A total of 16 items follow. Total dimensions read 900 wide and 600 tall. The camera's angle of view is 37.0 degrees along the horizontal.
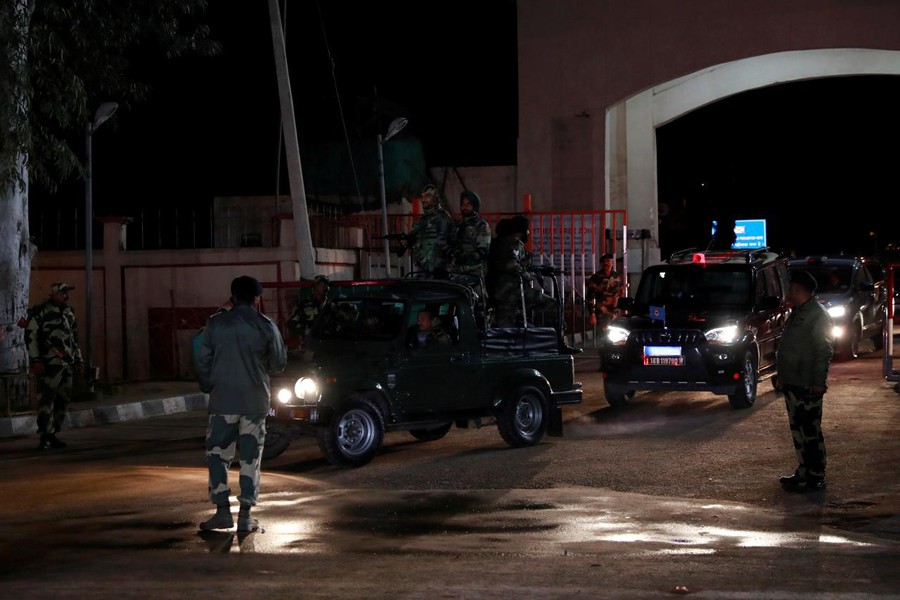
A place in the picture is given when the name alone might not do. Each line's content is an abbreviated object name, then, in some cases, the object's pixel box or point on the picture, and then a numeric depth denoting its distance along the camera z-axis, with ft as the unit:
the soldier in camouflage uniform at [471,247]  47.42
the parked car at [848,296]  75.41
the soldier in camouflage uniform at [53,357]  45.47
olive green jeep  38.93
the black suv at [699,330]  52.37
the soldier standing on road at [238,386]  28.68
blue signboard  197.47
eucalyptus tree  55.88
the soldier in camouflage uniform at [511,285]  46.52
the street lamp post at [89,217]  65.05
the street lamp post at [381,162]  73.51
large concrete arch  104.17
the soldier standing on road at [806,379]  34.53
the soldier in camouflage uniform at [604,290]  79.77
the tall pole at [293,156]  68.59
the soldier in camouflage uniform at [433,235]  48.06
